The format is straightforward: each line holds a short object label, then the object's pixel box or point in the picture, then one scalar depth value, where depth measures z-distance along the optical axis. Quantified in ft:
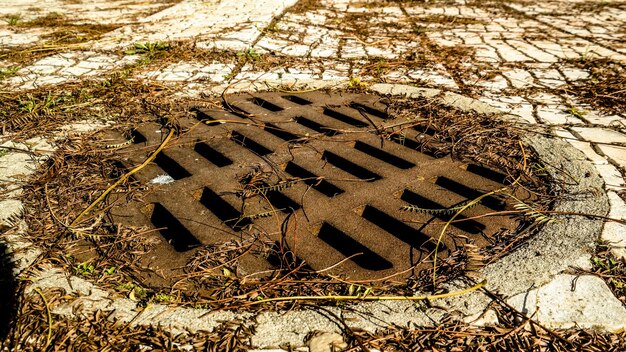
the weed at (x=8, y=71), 3.98
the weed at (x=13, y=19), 5.89
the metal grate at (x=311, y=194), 2.03
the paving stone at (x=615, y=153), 2.67
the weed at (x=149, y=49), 4.48
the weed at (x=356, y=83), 3.68
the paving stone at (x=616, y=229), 2.03
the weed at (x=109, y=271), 1.91
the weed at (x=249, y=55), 4.36
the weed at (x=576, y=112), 3.25
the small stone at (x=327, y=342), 1.63
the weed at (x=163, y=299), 1.78
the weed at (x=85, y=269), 1.90
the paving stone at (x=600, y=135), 2.91
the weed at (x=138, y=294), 1.80
